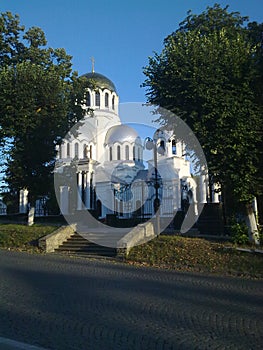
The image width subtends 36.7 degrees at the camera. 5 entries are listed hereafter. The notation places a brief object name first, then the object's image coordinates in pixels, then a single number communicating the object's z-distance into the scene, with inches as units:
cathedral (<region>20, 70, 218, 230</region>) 855.1
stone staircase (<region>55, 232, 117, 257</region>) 594.8
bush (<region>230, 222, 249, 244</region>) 549.3
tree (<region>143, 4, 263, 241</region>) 522.6
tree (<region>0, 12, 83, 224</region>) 733.9
